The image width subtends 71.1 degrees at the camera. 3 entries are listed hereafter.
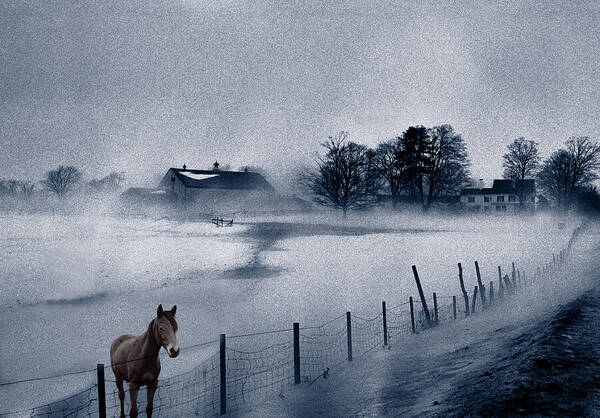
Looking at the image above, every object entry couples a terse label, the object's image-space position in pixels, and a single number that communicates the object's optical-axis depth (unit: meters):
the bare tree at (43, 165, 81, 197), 108.06
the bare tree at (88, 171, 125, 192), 124.33
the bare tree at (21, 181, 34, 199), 110.86
